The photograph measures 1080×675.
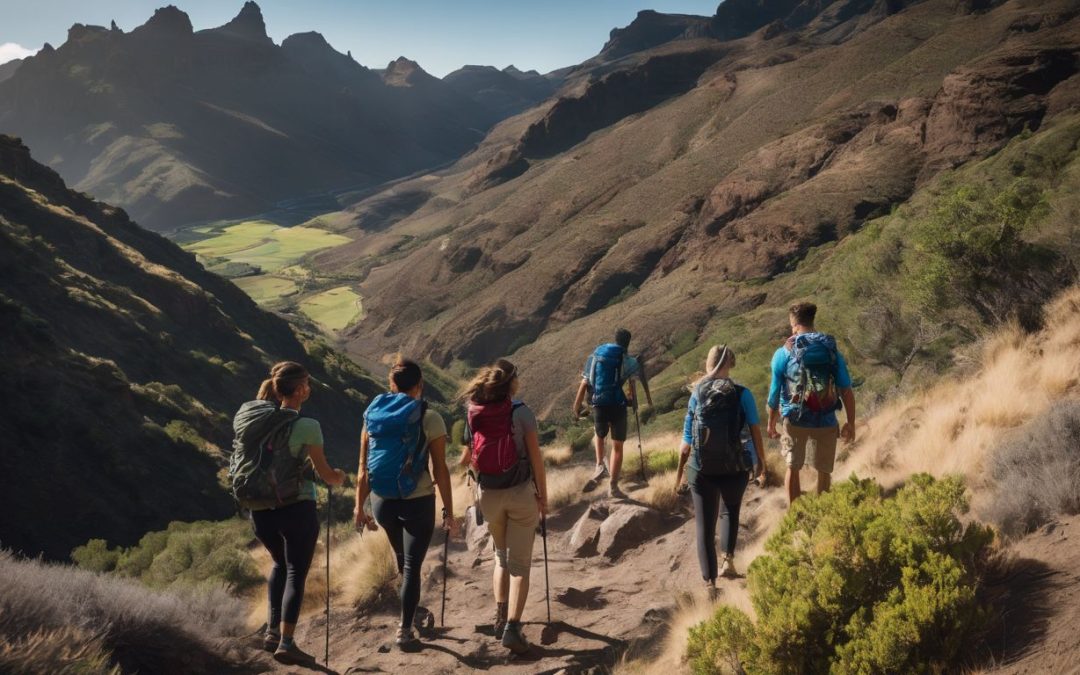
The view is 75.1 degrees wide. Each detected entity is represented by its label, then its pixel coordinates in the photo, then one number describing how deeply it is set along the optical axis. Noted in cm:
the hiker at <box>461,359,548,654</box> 500
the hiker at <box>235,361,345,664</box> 491
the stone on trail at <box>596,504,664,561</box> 777
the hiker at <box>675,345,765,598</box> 525
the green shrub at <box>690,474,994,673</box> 329
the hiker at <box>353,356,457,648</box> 509
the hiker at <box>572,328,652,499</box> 807
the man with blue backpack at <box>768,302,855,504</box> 582
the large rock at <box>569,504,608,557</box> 799
